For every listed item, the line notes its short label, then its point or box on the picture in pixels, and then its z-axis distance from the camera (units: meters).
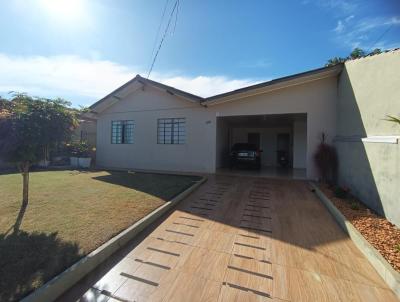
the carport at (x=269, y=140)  11.97
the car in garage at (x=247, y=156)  12.07
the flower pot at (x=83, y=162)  13.24
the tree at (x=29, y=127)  4.39
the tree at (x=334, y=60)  21.19
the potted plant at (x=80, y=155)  13.28
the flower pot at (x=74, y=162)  13.44
